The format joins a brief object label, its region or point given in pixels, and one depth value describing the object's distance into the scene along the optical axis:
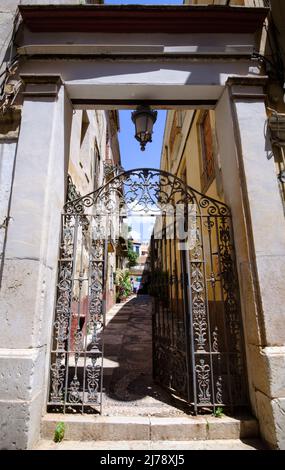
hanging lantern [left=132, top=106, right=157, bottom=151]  3.85
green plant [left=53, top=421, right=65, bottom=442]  2.73
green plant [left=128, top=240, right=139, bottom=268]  25.74
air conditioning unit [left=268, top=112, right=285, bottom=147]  3.50
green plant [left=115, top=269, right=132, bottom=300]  17.89
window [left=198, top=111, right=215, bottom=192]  6.96
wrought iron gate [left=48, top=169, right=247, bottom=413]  3.14
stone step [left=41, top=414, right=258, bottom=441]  2.78
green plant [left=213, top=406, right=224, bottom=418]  2.97
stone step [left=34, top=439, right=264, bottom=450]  2.62
